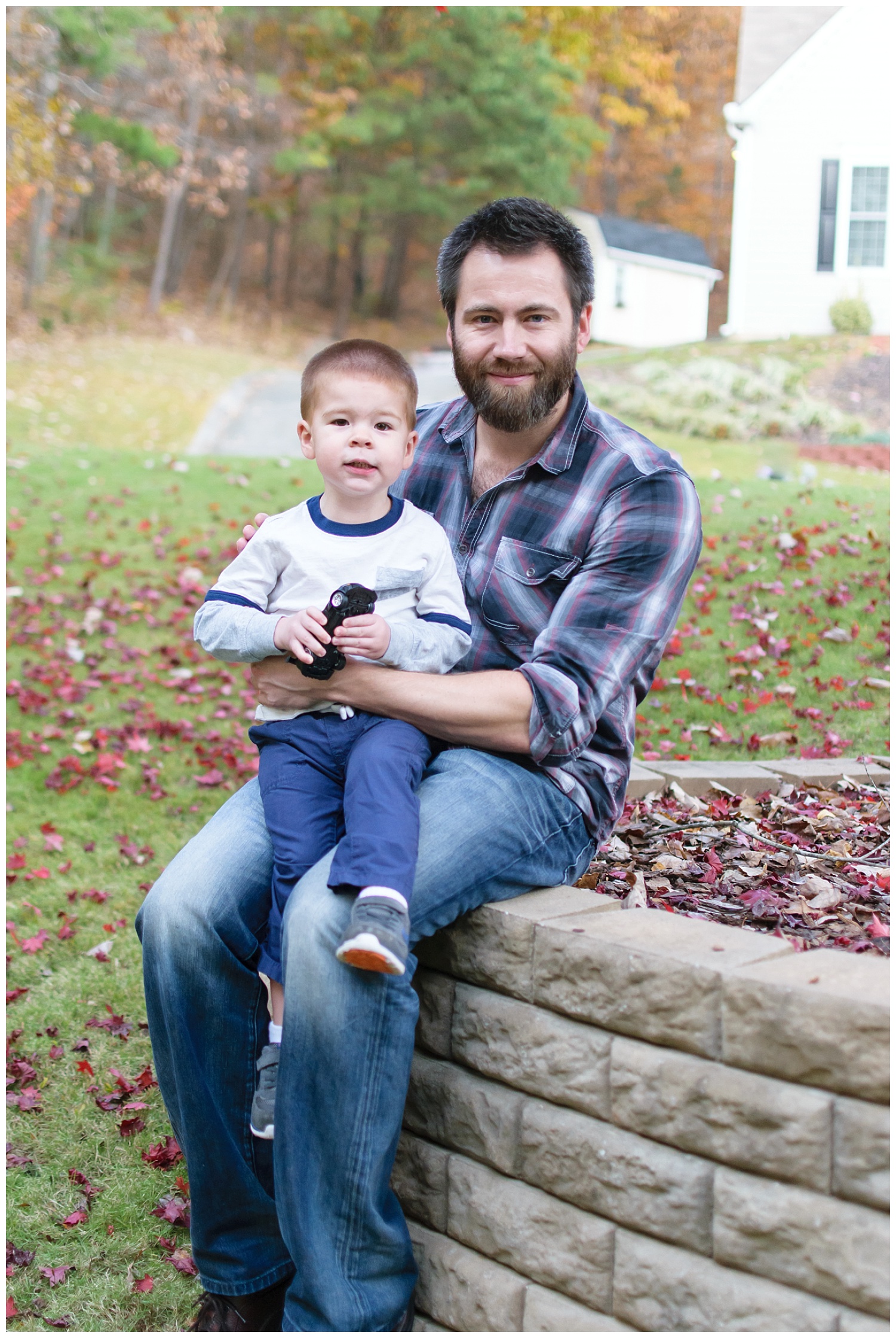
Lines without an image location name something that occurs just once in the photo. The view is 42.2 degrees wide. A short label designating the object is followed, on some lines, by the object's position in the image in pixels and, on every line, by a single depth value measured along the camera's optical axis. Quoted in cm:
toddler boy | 237
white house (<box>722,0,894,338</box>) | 1692
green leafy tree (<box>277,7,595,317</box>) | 2047
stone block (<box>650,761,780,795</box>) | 403
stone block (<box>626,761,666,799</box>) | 398
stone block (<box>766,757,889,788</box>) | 409
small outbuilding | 2411
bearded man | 214
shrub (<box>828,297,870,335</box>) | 1680
